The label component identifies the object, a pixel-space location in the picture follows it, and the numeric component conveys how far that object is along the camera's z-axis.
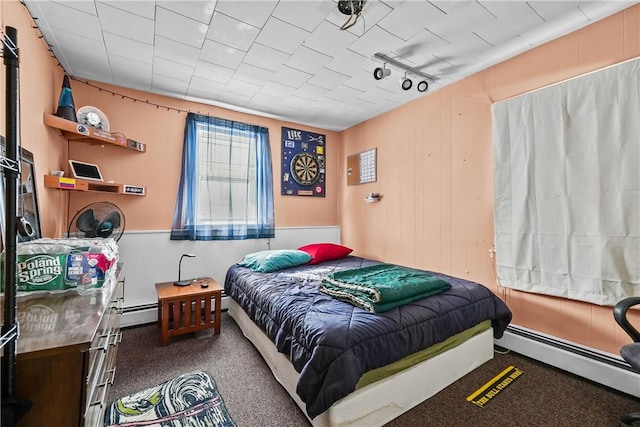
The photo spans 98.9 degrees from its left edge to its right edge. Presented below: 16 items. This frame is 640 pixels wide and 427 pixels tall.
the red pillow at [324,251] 3.38
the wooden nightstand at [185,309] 2.47
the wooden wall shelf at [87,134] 2.24
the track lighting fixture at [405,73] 2.48
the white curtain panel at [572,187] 1.85
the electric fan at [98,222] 2.32
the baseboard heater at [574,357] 1.84
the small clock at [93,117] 2.59
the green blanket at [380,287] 1.79
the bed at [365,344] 1.42
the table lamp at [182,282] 2.85
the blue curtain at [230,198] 3.23
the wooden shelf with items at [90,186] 2.21
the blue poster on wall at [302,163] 4.05
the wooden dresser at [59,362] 0.85
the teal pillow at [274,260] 2.93
